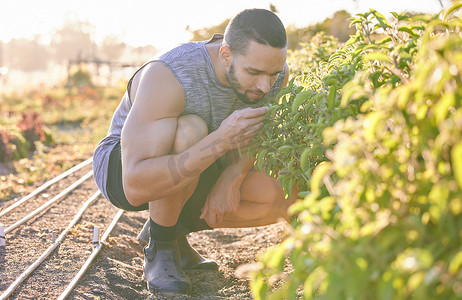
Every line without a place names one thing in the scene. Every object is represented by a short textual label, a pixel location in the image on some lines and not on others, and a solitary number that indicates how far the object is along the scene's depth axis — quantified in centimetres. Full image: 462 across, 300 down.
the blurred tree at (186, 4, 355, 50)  1209
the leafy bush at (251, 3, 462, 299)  111
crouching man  294
